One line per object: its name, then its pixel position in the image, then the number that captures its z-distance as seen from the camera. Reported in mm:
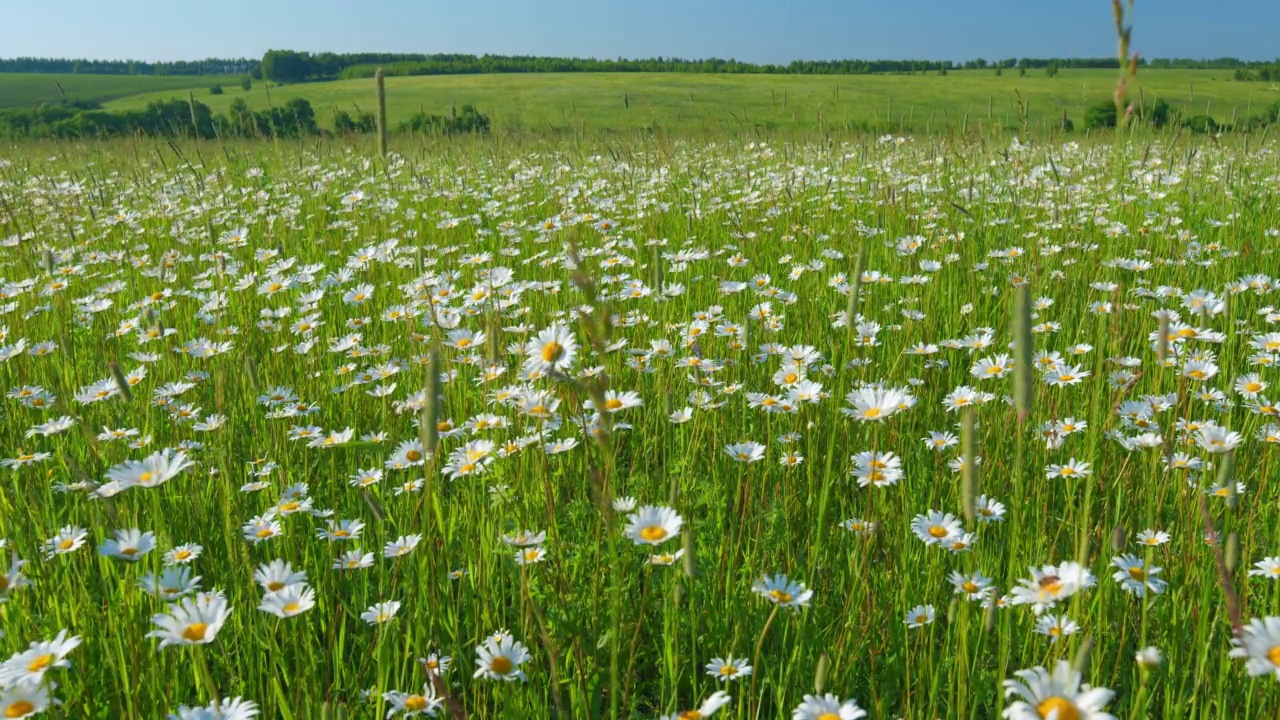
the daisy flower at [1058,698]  858
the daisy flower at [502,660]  1257
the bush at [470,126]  9523
